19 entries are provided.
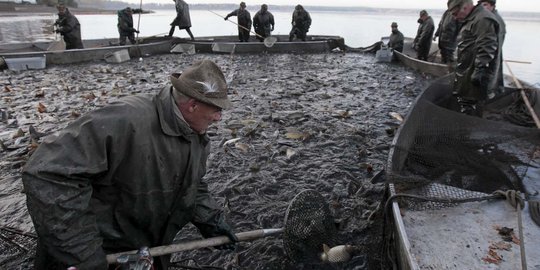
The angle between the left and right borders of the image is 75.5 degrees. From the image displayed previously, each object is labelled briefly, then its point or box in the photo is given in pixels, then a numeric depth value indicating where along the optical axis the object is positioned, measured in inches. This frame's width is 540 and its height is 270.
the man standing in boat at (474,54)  194.4
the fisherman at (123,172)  68.0
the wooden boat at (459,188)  109.0
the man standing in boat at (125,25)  573.0
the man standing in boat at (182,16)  585.9
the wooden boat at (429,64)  400.8
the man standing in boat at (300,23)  634.8
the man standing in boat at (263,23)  644.7
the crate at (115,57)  500.4
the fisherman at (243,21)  625.8
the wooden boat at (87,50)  476.1
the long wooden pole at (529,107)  213.1
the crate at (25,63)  436.1
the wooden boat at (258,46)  599.2
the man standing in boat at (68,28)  483.5
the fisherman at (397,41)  557.8
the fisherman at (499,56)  205.0
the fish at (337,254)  125.3
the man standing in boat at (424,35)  461.7
